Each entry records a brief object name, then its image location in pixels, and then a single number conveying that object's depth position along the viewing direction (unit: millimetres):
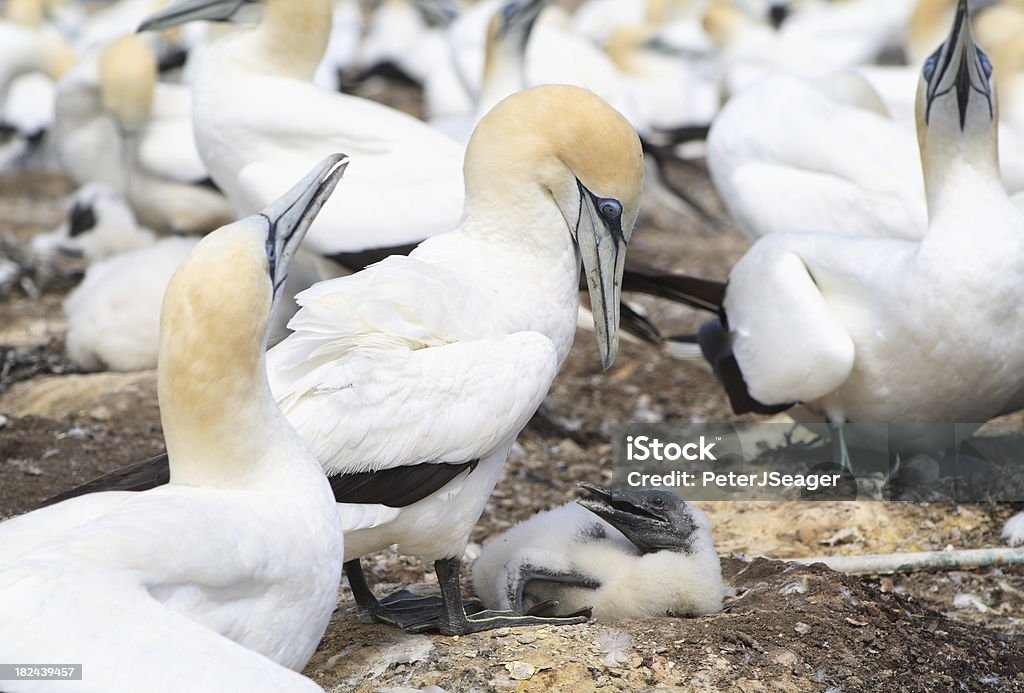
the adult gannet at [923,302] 9148
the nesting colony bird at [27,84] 22844
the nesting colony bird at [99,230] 16672
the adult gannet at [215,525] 4629
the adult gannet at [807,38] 24625
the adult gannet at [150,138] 15617
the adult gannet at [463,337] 6570
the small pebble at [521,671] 6441
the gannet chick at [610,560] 7516
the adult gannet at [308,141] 10742
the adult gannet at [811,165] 11930
